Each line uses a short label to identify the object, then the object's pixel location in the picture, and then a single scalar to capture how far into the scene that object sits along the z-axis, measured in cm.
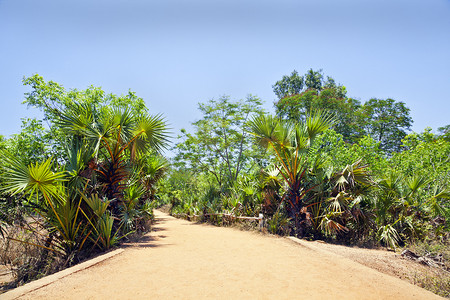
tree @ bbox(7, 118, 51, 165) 1041
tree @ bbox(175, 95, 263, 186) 1852
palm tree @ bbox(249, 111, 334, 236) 818
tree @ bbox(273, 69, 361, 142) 2580
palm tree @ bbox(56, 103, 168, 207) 661
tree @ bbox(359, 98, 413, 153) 2703
